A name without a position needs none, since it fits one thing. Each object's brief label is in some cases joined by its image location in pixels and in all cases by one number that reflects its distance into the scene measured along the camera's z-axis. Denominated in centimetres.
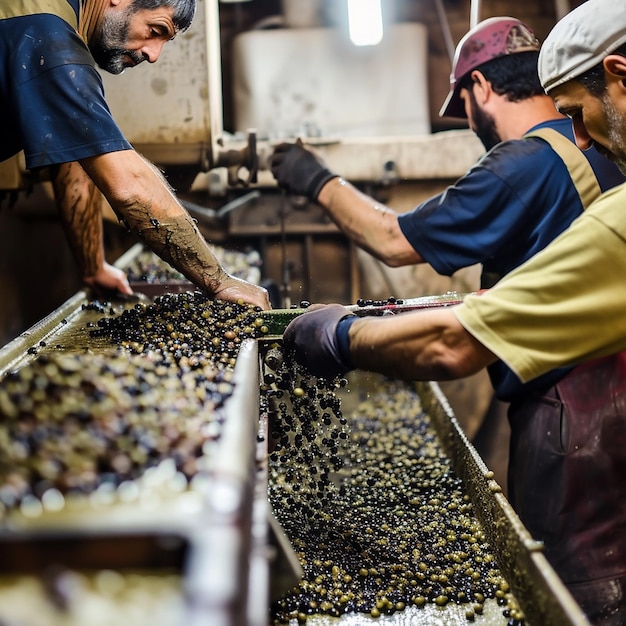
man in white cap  175
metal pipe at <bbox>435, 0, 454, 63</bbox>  683
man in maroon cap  274
